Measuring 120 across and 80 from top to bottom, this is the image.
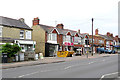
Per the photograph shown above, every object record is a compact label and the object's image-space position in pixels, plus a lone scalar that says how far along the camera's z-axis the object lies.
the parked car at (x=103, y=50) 57.11
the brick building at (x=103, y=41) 58.61
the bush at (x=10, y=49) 20.40
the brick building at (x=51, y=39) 36.03
